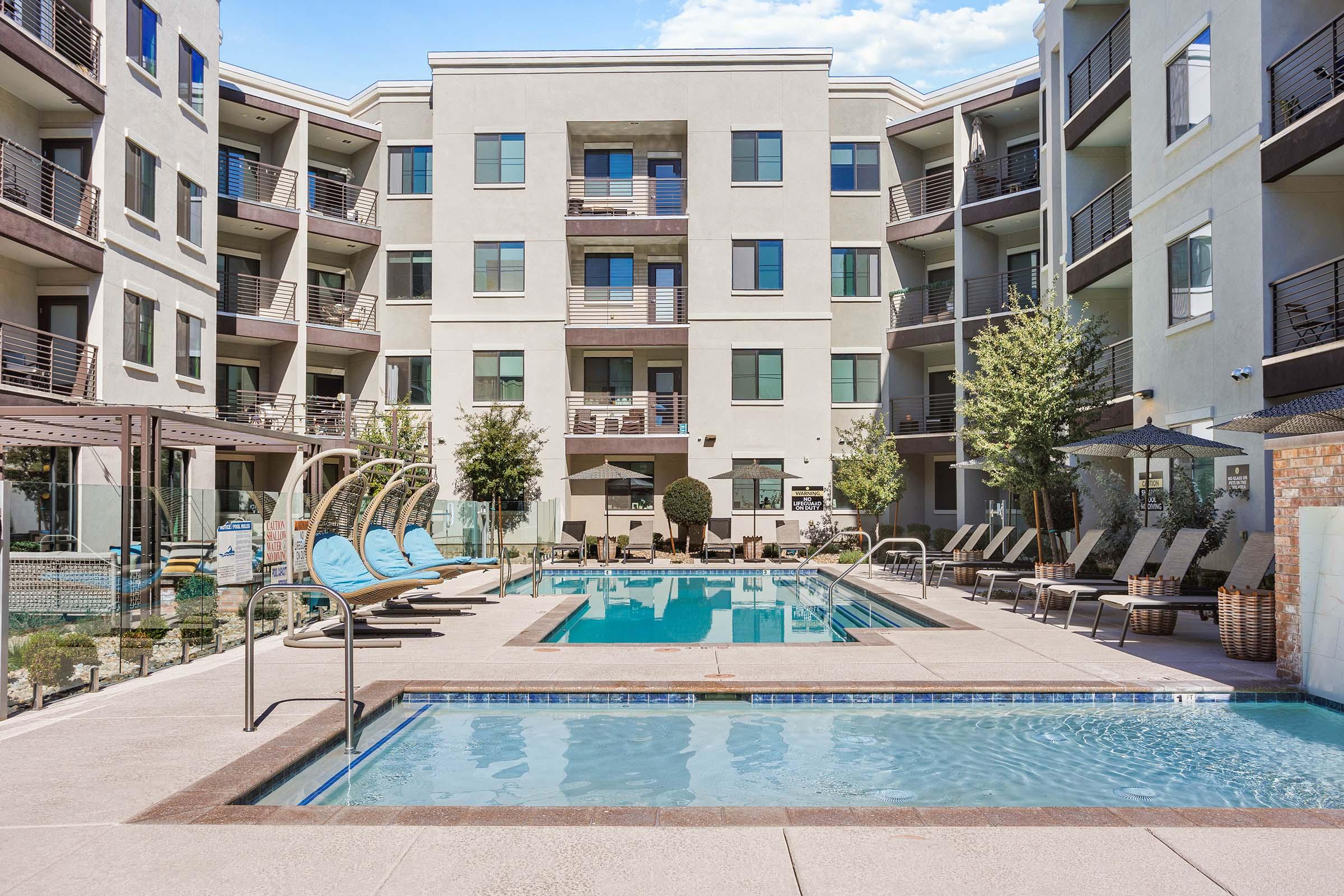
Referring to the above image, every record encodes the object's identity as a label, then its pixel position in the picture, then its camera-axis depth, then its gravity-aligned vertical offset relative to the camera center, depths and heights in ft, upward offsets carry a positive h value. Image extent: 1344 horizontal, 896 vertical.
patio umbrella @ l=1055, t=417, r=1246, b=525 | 43.14 +1.14
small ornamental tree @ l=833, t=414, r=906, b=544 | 91.04 -0.08
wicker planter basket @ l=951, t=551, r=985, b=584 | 60.44 -6.13
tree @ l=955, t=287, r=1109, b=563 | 54.75 +3.88
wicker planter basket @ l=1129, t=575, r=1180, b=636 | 38.11 -4.49
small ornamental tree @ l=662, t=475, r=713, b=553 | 91.45 -2.91
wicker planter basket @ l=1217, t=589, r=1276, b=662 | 31.04 -4.57
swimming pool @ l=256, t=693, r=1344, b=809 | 19.58 -6.12
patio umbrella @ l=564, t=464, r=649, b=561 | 88.94 -0.25
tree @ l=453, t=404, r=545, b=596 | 89.45 +1.14
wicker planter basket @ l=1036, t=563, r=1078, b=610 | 46.59 -4.69
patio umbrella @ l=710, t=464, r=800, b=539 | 85.10 -0.19
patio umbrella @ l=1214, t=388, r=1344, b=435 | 29.91 +1.72
